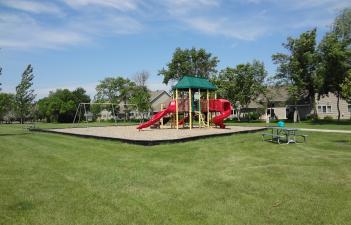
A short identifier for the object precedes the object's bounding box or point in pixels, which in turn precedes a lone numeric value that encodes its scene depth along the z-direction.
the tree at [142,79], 78.94
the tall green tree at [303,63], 42.16
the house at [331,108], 53.19
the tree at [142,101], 63.19
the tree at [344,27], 39.84
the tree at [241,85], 53.53
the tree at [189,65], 65.19
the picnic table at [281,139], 14.85
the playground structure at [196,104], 26.58
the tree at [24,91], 84.75
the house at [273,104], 60.17
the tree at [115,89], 79.44
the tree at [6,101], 93.23
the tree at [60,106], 85.75
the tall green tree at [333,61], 36.55
